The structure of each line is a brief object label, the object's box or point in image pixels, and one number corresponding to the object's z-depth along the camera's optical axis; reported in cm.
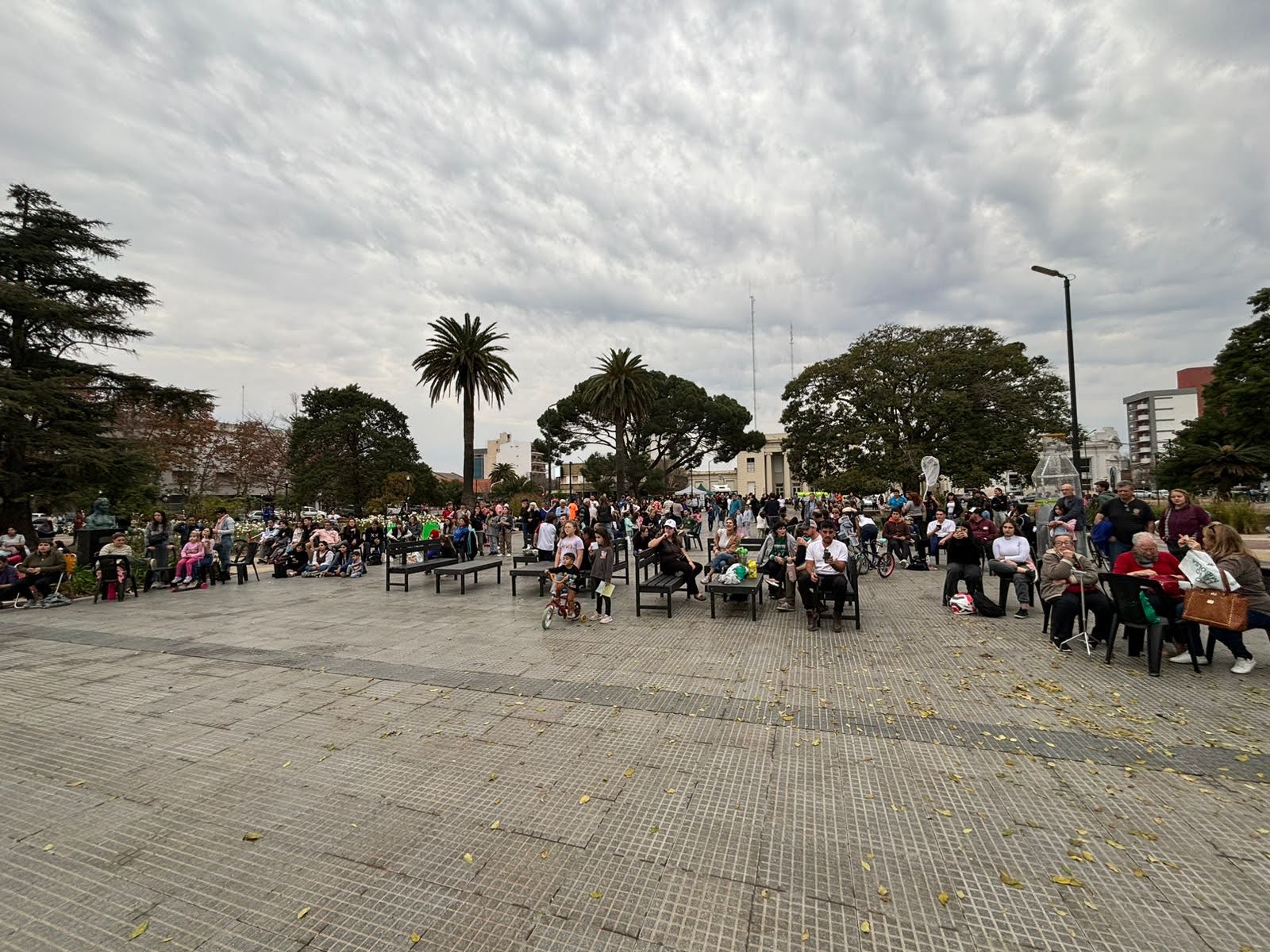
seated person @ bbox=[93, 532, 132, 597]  1054
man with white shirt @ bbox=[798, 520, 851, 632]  717
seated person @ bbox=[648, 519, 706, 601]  912
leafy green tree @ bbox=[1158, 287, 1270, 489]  2369
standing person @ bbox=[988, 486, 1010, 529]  1393
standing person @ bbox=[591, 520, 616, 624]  818
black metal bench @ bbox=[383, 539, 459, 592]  1076
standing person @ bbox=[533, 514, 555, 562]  1191
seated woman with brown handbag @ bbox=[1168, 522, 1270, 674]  519
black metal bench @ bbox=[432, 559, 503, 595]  1029
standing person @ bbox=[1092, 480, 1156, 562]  740
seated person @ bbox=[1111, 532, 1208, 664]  536
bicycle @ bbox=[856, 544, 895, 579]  1173
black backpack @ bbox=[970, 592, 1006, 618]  779
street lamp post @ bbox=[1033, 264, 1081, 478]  1395
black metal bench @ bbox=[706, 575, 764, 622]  777
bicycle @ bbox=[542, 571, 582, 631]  798
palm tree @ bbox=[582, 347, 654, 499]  3391
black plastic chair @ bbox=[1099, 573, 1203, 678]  525
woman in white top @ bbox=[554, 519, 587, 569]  852
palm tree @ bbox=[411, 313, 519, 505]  2797
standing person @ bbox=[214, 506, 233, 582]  1315
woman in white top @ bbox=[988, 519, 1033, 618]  782
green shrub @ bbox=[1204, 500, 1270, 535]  1502
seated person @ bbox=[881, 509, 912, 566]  1266
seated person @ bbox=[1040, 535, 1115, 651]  601
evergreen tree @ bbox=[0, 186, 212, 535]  1590
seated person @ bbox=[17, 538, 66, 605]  1005
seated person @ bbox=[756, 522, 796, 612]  852
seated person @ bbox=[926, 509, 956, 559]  1092
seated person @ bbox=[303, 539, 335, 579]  1404
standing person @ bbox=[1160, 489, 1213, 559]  730
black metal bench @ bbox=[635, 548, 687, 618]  822
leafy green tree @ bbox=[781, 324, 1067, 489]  2986
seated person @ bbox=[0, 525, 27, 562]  1103
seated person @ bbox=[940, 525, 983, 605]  816
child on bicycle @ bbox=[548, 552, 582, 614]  803
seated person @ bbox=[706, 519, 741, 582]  892
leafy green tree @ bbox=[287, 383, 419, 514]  4138
